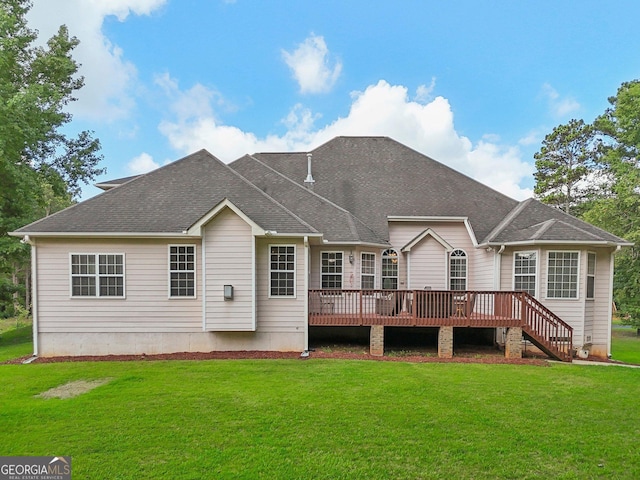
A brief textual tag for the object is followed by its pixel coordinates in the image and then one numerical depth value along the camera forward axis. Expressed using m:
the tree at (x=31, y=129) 13.08
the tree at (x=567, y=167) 28.50
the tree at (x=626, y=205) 19.16
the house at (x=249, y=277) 9.47
